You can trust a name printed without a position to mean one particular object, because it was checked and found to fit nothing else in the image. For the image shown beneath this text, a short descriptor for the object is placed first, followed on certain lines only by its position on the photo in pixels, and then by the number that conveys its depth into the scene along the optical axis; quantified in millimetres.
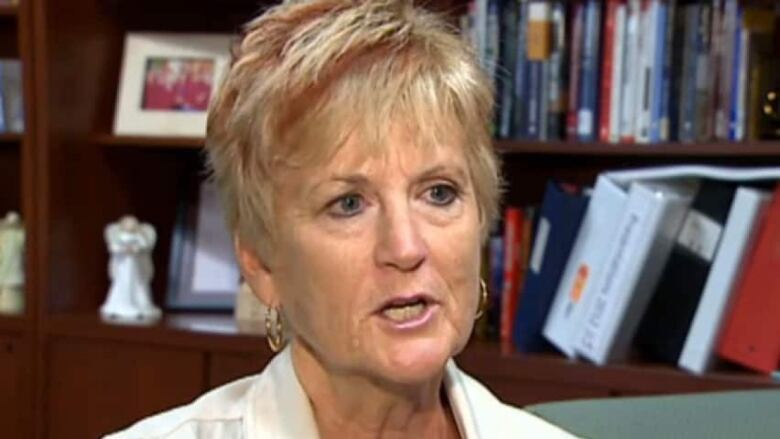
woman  1173
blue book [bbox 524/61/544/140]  2252
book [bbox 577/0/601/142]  2211
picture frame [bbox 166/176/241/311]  2691
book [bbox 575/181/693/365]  2078
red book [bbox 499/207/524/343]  2311
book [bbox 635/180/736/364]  2080
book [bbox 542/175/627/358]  2137
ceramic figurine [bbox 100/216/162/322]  2516
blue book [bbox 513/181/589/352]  2199
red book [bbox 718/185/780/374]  2031
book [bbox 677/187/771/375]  2031
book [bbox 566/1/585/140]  2227
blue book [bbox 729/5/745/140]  2098
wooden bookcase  2422
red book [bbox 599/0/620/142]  2193
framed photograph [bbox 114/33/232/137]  2590
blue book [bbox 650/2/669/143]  2146
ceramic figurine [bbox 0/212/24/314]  2547
